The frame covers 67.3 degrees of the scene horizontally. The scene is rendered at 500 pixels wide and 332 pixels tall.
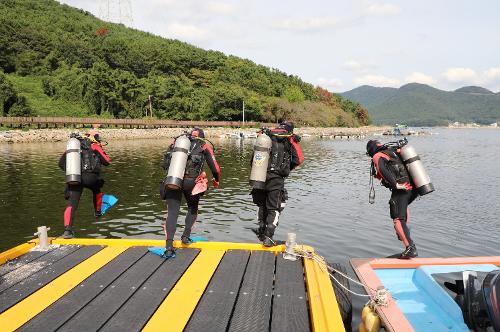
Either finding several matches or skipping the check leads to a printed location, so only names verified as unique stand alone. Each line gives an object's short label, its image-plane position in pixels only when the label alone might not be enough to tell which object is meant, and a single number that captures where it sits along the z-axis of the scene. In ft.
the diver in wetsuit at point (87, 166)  27.89
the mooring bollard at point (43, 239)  23.61
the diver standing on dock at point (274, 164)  24.50
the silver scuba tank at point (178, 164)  22.03
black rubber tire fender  19.57
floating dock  14.76
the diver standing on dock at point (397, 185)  25.36
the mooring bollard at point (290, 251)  22.04
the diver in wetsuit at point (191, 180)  22.74
